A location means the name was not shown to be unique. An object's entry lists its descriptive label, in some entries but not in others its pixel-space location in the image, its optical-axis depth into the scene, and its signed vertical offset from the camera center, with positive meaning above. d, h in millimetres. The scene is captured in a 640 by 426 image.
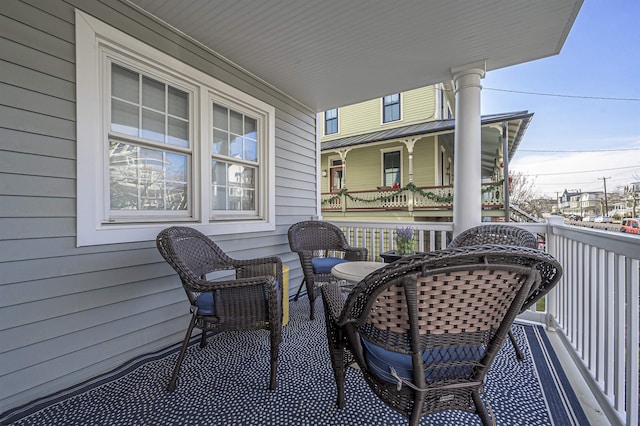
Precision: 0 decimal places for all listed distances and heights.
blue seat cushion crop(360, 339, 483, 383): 1100 -617
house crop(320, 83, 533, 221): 8266 +2020
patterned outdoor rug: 1571 -1143
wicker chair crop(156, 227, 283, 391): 1847 -622
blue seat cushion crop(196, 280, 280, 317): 1931 -642
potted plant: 2775 -312
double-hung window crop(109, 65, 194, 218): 2217 +581
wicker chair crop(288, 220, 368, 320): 3189 -440
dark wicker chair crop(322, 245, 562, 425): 946 -400
